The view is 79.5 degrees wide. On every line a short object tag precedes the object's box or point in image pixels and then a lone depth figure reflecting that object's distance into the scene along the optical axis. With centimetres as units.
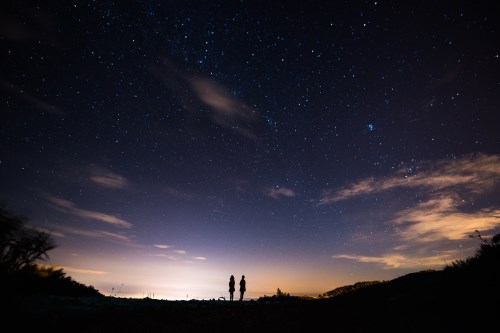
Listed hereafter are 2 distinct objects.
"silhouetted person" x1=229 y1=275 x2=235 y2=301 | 2223
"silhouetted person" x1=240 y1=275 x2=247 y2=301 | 2265
